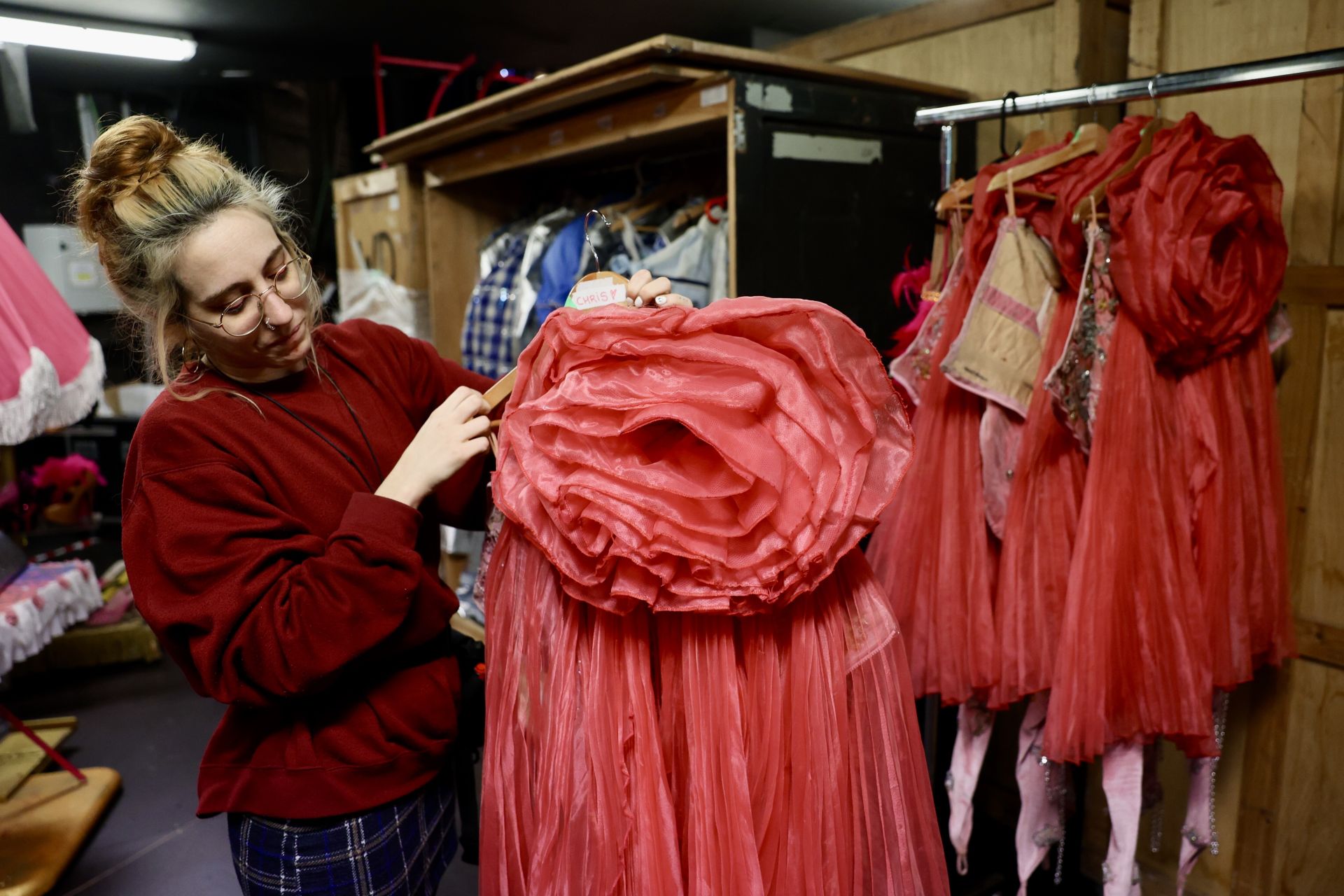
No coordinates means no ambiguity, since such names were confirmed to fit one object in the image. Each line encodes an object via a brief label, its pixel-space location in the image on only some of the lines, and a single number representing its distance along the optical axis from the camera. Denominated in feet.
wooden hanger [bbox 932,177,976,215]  5.06
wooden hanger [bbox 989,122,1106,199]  4.74
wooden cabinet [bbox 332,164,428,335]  9.11
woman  2.99
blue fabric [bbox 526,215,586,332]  8.01
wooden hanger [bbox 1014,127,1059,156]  5.38
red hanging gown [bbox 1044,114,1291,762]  4.27
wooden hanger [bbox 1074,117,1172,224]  4.41
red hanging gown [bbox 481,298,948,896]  2.59
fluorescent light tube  13.89
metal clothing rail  3.87
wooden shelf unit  5.45
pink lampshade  5.81
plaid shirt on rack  8.64
